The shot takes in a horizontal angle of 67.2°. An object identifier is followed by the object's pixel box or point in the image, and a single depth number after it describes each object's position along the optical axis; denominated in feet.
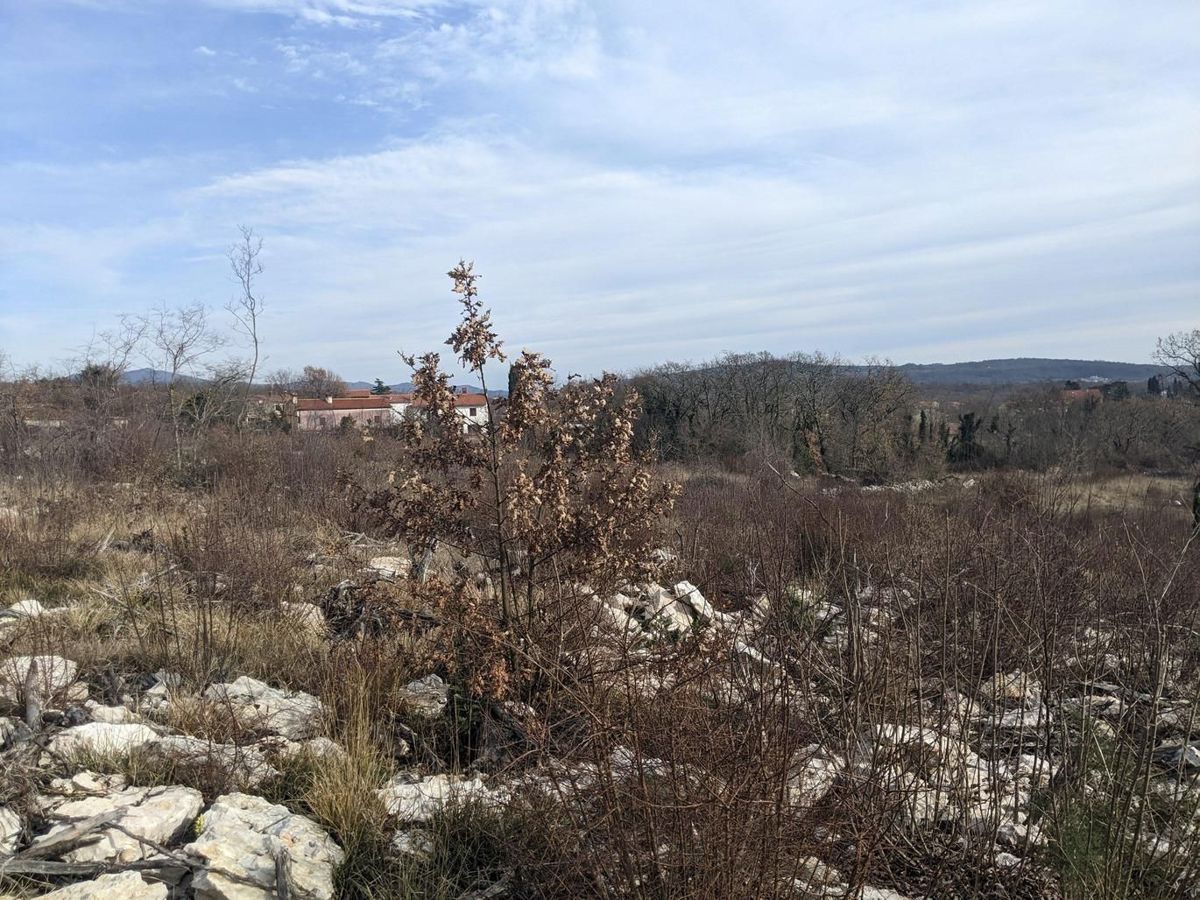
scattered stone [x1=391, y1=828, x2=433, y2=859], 11.73
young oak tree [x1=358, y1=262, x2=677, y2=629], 16.48
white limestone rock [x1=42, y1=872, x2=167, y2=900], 10.26
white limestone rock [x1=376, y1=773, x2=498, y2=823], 12.55
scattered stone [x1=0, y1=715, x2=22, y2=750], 13.50
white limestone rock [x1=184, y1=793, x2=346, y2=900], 10.73
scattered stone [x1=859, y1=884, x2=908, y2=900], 10.55
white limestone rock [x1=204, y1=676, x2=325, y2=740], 15.25
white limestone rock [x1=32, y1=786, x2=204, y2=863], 11.18
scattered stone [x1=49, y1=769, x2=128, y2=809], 12.49
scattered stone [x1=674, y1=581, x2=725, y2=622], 22.57
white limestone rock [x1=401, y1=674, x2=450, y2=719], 16.56
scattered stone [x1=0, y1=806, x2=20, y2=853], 11.15
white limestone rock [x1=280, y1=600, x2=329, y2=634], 20.47
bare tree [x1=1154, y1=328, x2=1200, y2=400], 113.18
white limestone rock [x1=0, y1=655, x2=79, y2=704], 14.90
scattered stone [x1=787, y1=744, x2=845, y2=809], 9.10
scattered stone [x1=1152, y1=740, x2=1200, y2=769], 15.83
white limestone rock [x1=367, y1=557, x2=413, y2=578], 24.80
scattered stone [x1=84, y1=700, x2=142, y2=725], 14.99
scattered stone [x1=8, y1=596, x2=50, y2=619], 20.04
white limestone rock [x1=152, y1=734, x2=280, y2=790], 13.19
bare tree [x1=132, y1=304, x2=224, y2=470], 50.72
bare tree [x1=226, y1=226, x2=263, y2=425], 57.49
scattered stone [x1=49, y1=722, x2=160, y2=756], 13.42
